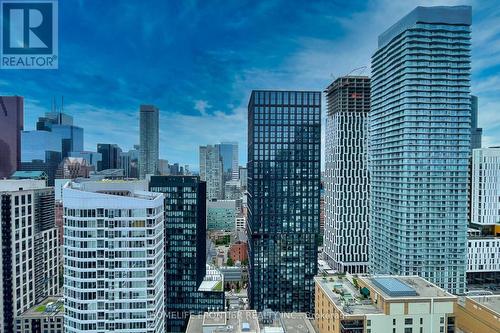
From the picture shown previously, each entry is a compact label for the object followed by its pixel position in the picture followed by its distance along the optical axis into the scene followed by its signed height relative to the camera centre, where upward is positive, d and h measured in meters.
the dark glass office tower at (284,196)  80.19 -8.14
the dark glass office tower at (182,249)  82.50 -22.60
